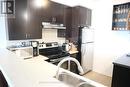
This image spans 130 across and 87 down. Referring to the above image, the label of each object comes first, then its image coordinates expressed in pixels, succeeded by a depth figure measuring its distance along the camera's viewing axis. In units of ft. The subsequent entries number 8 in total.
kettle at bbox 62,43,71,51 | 10.91
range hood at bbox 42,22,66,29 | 8.67
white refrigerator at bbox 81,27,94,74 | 11.07
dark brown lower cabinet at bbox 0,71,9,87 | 5.18
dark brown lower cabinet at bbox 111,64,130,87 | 6.51
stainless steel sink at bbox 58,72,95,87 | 4.34
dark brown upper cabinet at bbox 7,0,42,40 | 7.19
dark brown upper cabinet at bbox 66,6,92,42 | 11.02
